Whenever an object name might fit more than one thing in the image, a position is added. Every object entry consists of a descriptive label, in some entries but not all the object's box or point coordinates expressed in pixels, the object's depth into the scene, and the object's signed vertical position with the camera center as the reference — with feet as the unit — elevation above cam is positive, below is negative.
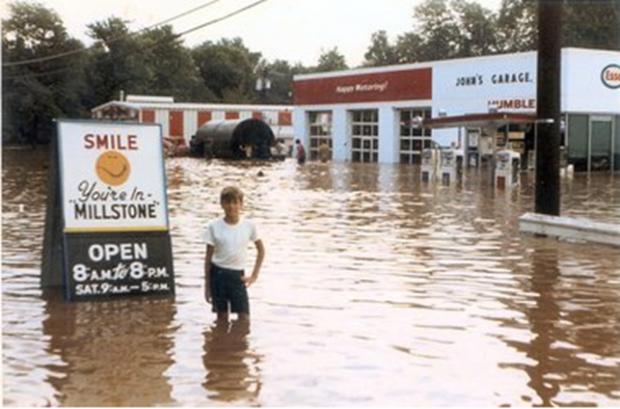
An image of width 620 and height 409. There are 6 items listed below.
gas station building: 123.03 +3.53
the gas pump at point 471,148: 129.49 -2.41
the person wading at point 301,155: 152.29 -3.68
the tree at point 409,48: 249.57 +21.94
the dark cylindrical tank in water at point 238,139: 172.65 -1.33
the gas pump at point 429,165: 98.63 -3.51
